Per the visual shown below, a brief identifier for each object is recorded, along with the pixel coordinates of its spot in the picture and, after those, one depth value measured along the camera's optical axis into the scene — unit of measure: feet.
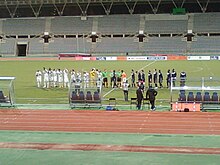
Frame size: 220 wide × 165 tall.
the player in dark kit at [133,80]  96.28
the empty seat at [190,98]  70.49
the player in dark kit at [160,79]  95.09
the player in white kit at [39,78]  101.35
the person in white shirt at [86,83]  76.04
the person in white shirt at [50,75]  101.54
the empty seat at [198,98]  70.31
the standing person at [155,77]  96.76
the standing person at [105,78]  96.80
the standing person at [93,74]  98.45
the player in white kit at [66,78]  100.68
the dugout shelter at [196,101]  69.62
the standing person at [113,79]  97.28
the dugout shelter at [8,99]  74.46
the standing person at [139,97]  70.18
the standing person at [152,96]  69.82
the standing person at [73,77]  81.21
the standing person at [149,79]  96.18
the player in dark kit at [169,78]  93.49
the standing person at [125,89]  79.10
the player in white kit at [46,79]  101.39
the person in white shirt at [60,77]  101.30
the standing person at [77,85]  74.79
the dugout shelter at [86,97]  73.20
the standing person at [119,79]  97.66
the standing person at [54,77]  101.29
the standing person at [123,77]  91.47
